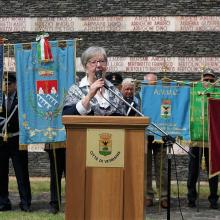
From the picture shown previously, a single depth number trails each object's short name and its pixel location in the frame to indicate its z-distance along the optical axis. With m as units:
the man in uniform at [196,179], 12.96
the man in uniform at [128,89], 12.47
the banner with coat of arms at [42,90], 12.16
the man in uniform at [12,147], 12.42
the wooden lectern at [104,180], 5.65
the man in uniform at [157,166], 13.06
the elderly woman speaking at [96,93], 6.54
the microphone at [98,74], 6.35
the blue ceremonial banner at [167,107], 13.22
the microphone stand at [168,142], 6.57
